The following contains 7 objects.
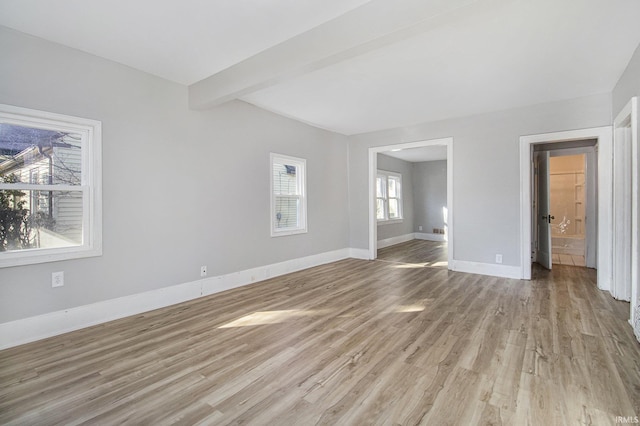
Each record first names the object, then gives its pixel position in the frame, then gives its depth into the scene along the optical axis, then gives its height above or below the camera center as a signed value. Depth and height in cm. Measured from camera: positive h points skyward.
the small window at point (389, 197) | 833 +39
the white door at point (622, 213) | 348 -4
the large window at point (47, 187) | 260 +22
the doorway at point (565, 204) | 527 +11
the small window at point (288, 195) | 501 +26
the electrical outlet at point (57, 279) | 277 -65
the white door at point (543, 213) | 528 -6
